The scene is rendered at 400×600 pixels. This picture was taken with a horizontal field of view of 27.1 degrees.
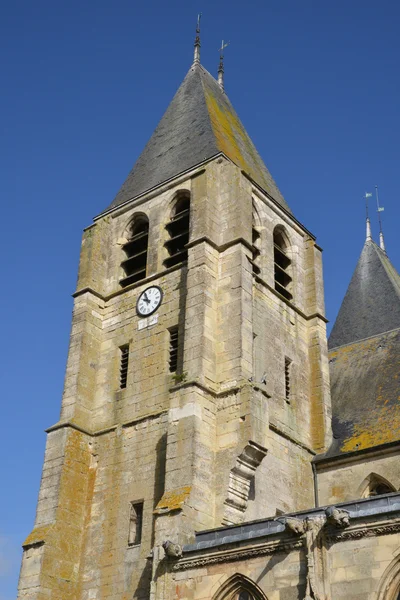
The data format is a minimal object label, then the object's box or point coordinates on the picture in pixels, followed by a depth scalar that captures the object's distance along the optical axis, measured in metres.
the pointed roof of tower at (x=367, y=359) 18.11
